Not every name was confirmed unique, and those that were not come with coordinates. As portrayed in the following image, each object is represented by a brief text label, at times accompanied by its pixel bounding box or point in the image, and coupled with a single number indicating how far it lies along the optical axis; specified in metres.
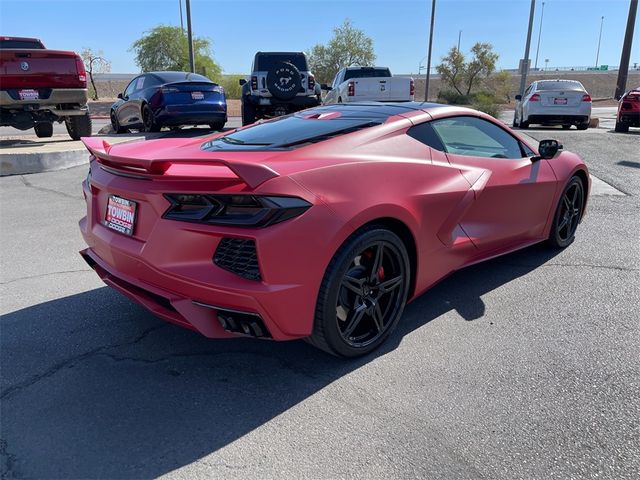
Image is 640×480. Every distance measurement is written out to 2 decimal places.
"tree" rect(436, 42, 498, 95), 46.19
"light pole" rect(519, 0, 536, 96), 25.33
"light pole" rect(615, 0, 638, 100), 35.03
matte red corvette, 2.43
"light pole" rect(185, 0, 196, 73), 20.17
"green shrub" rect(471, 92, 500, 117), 22.79
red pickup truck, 9.56
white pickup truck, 13.86
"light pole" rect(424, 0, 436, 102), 34.09
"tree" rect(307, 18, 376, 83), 56.91
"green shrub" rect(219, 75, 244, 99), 47.69
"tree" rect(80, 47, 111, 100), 45.93
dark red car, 14.89
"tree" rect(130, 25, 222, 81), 43.98
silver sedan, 15.04
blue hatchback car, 11.38
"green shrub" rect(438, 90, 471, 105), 36.41
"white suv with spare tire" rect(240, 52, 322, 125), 13.35
